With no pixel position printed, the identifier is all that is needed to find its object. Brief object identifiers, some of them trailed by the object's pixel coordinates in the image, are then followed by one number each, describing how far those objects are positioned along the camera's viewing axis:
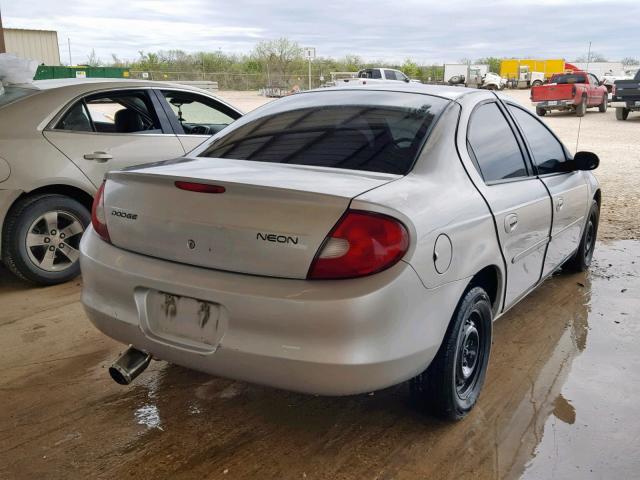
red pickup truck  23.67
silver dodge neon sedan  2.29
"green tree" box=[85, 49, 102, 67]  45.90
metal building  27.81
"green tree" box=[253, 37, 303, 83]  48.91
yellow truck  49.84
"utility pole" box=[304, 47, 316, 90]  25.12
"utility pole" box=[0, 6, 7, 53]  9.03
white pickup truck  33.81
